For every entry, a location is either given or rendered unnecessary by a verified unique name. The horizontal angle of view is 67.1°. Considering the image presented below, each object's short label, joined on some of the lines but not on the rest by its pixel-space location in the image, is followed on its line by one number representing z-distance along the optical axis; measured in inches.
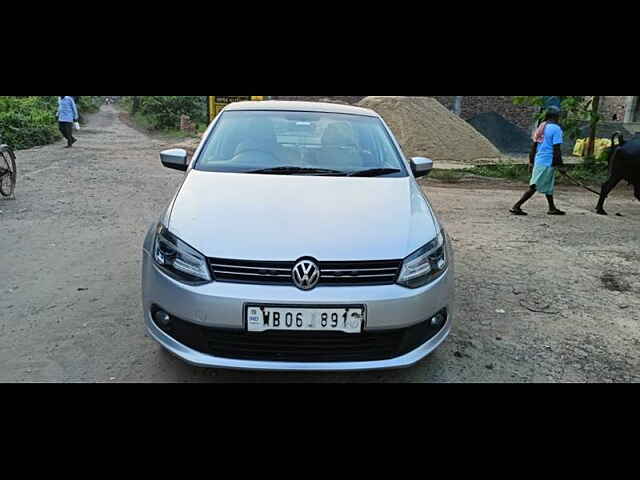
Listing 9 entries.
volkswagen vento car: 94.4
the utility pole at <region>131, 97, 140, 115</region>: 1256.2
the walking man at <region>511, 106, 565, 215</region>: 282.8
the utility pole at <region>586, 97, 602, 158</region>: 466.4
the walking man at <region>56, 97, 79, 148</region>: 540.7
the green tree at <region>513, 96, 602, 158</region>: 463.8
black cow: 300.2
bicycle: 275.6
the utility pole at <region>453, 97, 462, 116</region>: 815.8
